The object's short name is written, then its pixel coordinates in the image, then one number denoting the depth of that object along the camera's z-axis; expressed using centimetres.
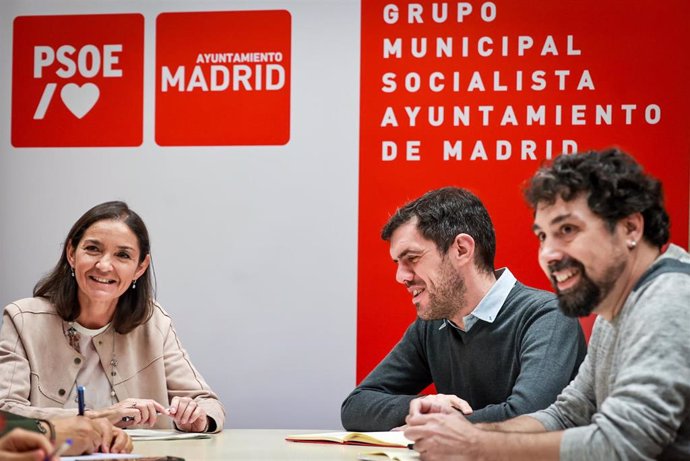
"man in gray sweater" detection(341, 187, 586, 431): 287
